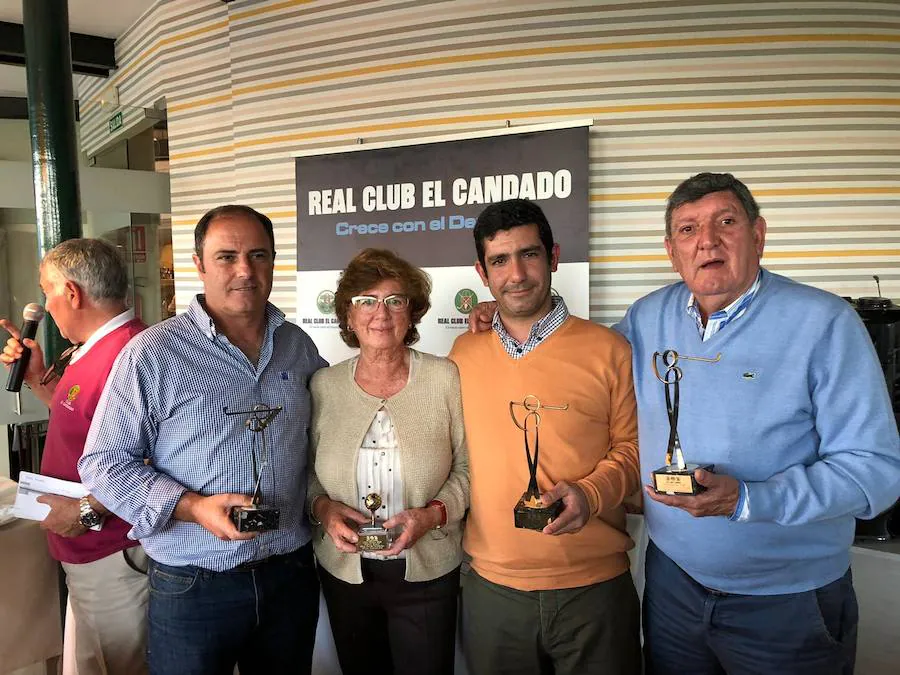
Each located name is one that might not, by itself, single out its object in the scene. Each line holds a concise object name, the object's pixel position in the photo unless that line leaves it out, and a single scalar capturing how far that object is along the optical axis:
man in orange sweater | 1.93
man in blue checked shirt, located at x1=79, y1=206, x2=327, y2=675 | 1.84
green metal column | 4.09
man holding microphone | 2.23
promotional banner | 4.03
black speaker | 3.51
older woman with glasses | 2.00
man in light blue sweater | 1.61
